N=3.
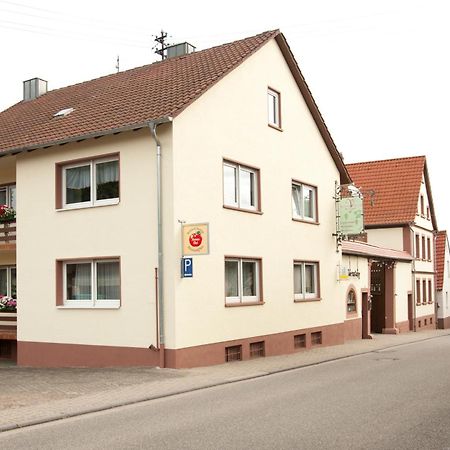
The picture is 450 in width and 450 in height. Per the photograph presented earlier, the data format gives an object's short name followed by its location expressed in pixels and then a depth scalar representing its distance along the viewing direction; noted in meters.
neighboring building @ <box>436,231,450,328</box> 44.75
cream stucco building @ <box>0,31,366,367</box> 15.55
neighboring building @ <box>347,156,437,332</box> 35.12
